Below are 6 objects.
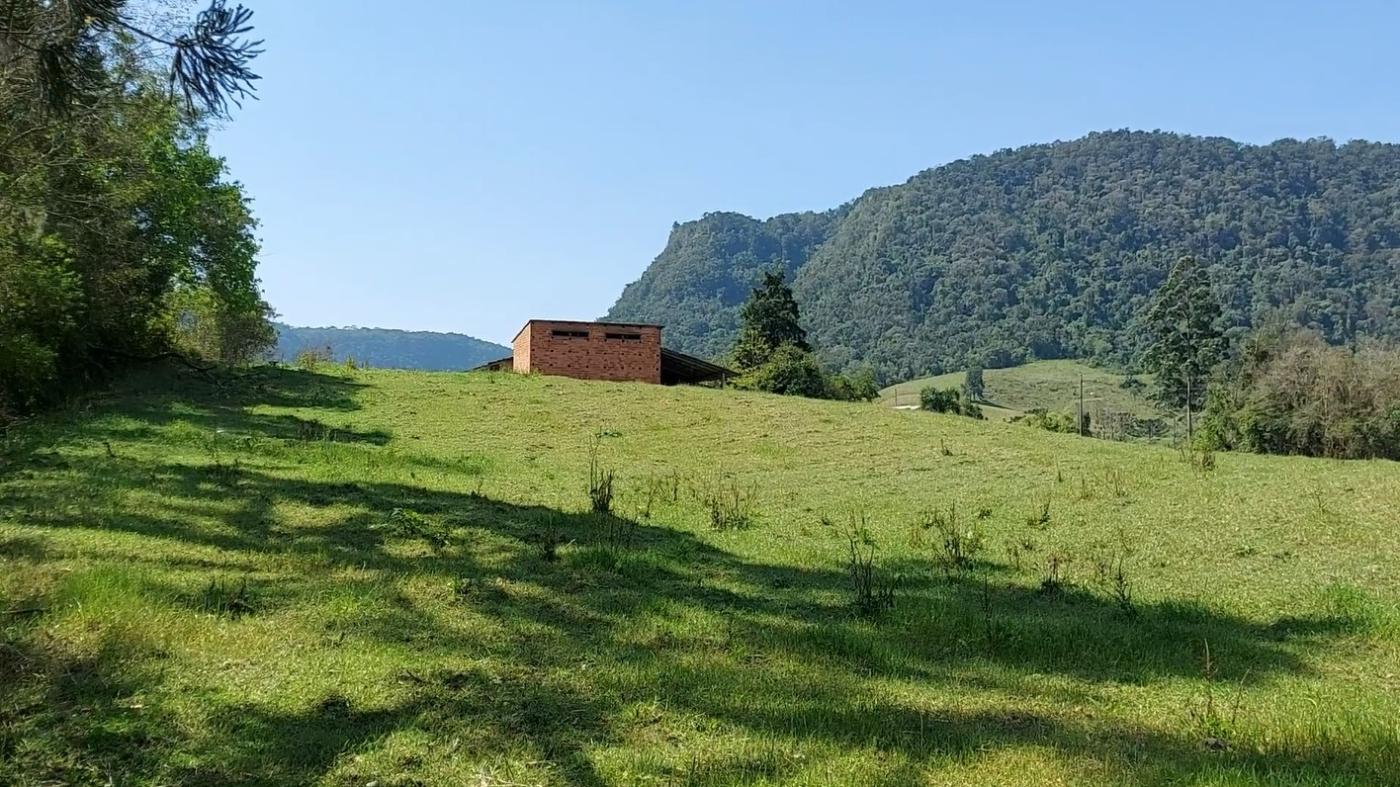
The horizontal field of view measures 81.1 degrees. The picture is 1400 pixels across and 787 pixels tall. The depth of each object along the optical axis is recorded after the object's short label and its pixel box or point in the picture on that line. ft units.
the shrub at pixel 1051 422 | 179.45
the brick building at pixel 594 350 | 155.33
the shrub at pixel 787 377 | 180.55
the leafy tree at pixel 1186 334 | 252.83
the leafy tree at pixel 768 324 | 208.64
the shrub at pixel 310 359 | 129.08
